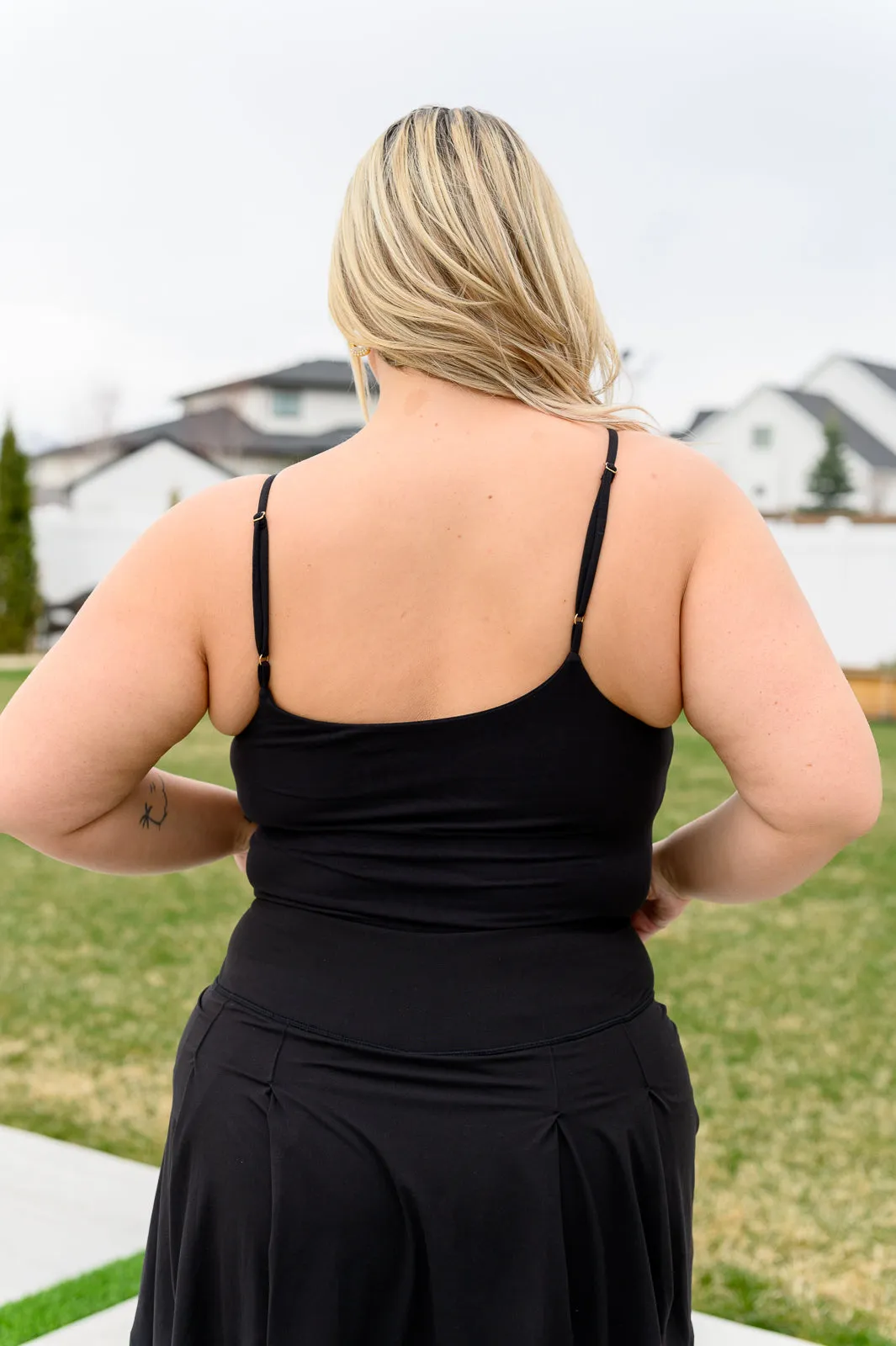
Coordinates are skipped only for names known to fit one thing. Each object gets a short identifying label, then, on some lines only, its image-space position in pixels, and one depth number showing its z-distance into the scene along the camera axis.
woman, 1.04
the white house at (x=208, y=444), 35.97
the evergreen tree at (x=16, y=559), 19.67
